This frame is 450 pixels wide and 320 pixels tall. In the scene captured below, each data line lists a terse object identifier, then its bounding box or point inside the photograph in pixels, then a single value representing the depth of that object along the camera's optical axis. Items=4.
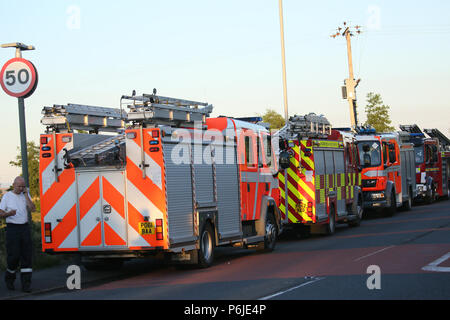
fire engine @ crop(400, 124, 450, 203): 36.16
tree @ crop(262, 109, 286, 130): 63.82
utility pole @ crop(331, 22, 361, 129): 44.72
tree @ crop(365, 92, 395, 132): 55.66
